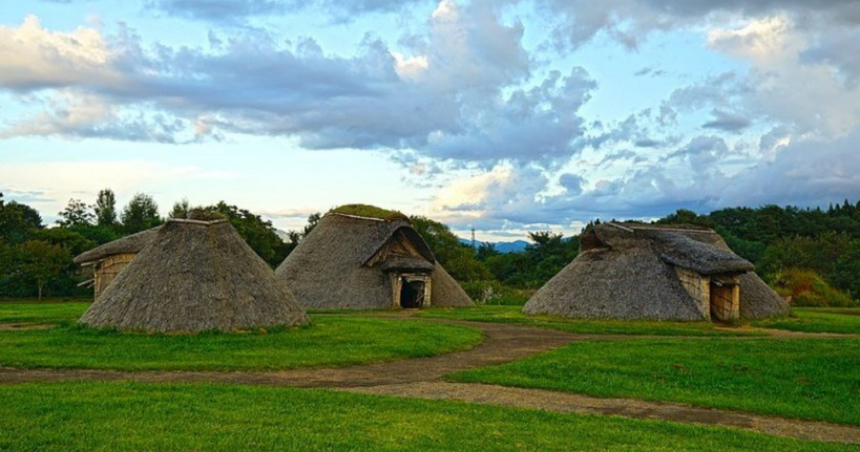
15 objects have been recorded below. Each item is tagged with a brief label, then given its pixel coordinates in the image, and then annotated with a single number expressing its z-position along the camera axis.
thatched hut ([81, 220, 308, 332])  19.97
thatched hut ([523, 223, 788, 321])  29.45
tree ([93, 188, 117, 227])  82.62
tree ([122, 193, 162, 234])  76.16
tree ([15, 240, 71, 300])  44.47
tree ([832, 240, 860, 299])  48.53
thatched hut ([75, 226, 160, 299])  34.88
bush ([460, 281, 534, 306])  44.00
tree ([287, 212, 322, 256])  69.22
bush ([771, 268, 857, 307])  41.62
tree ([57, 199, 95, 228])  79.78
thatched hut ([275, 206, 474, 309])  36.31
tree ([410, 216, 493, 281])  57.06
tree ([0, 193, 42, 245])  51.47
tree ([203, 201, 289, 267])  57.03
